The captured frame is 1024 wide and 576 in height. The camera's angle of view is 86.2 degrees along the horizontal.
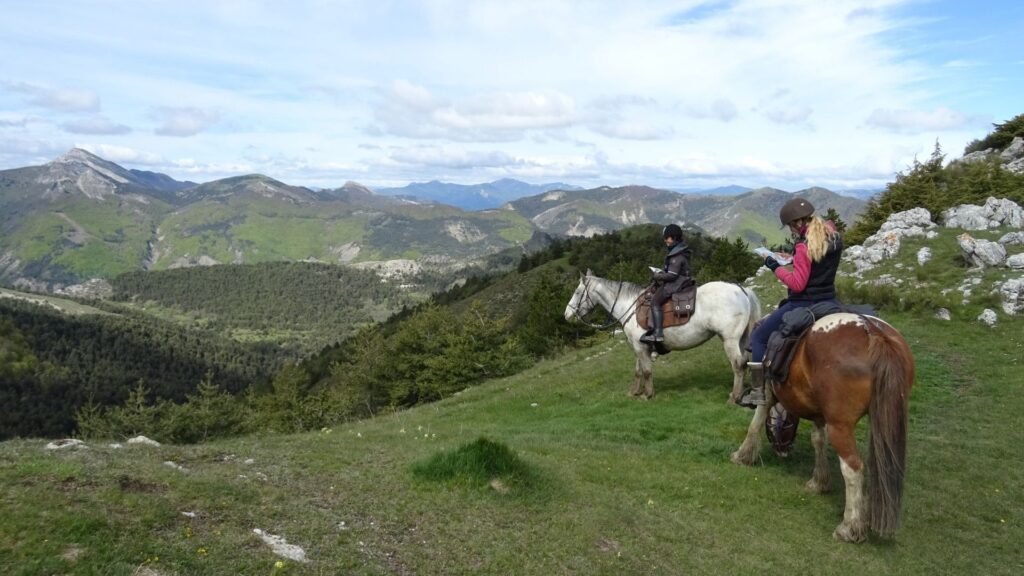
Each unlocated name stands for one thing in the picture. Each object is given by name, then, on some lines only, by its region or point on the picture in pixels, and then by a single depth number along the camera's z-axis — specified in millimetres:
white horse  16000
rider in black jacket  16203
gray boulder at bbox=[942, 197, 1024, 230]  31953
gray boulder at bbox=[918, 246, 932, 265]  29545
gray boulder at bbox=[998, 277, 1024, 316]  23062
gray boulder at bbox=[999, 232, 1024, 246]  28194
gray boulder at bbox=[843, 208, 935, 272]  31969
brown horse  8328
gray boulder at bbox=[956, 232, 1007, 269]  26719
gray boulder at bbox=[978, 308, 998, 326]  22844
